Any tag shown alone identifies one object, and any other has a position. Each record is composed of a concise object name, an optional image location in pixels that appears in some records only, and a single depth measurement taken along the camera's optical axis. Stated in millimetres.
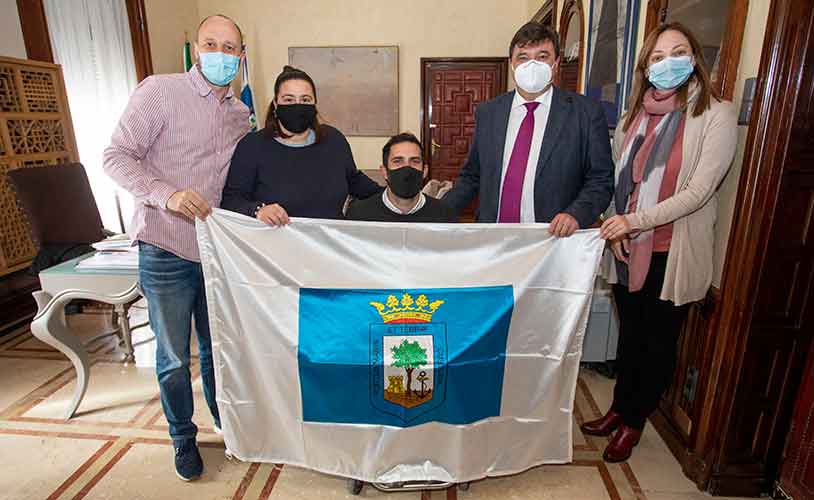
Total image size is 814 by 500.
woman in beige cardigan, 1491
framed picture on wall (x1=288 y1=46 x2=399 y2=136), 5941
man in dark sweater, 1666
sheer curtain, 3980
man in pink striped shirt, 1479
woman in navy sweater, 1604
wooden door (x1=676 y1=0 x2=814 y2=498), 1366
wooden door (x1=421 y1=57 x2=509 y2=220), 5949
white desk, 2089
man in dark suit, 1620
